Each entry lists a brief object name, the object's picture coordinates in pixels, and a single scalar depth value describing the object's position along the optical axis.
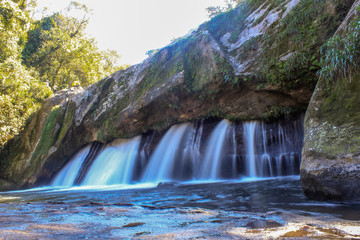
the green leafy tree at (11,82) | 12.67
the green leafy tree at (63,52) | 19.86
